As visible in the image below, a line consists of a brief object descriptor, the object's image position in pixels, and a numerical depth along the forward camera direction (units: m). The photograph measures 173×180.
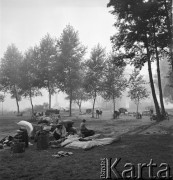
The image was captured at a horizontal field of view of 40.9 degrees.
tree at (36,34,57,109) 36.94
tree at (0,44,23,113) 42.06
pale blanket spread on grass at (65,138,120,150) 11.49
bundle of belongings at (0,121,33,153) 11.17
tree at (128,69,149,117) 31.30
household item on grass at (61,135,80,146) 12.56
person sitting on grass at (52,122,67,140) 14.27
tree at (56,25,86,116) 36.00
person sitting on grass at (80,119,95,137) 14.12
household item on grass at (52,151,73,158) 9.98
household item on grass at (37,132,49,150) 12.10
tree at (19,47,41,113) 38.62
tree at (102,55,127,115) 33.28
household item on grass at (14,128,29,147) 12.18
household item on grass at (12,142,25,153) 11.12
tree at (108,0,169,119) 19.59
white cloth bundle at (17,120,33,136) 15.52
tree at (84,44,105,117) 34.38
